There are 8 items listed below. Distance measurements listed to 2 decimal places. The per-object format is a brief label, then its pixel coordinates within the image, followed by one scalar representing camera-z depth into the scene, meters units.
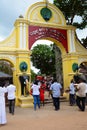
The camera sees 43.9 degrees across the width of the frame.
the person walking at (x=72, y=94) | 5.99
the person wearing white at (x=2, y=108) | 3.59
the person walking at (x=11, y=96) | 4.93
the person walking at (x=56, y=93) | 5.29
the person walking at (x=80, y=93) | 5.02
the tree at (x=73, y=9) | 8.06
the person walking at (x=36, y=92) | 5.43
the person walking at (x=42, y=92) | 5.91
